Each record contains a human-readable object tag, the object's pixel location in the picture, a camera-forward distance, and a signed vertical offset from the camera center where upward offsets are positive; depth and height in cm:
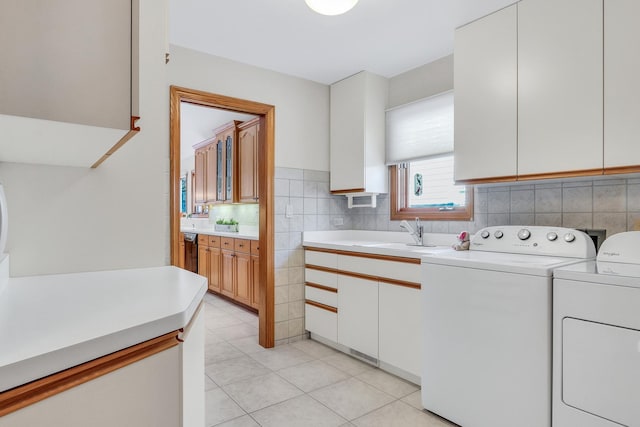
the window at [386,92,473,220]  276 +43
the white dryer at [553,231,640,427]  132 -52
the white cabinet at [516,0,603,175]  178 +67
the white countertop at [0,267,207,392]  57 -22
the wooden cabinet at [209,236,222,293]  462 -69
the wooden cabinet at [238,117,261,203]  409 +62
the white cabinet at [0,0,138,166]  70 +31
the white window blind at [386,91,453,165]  276 +69
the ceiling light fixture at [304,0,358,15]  186 +110
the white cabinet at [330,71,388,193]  311 +70
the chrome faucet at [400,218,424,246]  284 -16
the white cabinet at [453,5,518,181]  208 +71
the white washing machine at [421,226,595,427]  156 -56
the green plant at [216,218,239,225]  499 -14
